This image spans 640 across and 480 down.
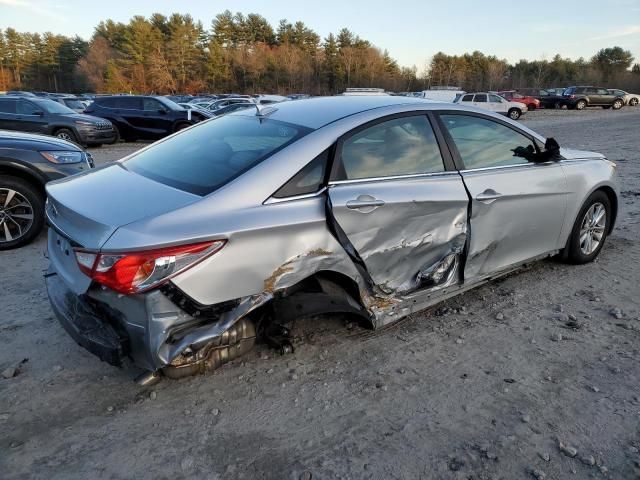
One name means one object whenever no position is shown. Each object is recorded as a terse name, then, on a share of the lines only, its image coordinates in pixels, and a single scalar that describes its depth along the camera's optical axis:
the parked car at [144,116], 16.19
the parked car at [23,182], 4.95
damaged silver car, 2.29
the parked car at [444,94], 28.09
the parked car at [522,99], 34.81
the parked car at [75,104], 25.17
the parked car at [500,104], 29.64
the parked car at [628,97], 39.95
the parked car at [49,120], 12.85
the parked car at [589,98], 37.75
